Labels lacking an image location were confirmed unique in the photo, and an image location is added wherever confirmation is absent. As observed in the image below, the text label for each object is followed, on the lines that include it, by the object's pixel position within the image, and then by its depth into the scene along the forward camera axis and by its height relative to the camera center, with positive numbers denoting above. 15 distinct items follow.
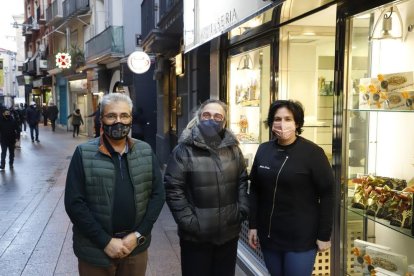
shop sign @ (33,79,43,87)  41.57 +2.01
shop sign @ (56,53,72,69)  26.53 +2.57
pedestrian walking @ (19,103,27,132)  28.36 -0.73
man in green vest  2.99 -0.64
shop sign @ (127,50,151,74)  13.83 +1.27
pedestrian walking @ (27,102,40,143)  22.08 -0.73
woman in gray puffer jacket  3.27 -0.65
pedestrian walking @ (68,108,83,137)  26.24 -1.01
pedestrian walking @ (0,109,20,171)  12.91 -0.88
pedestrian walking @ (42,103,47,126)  36.03 -0.85
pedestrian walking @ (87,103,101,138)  12.00 -0.64
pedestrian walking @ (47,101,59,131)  30.22 -0.65
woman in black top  3.16 -0.66
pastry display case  3.51 -0.37
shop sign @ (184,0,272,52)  4.57 +1.03
